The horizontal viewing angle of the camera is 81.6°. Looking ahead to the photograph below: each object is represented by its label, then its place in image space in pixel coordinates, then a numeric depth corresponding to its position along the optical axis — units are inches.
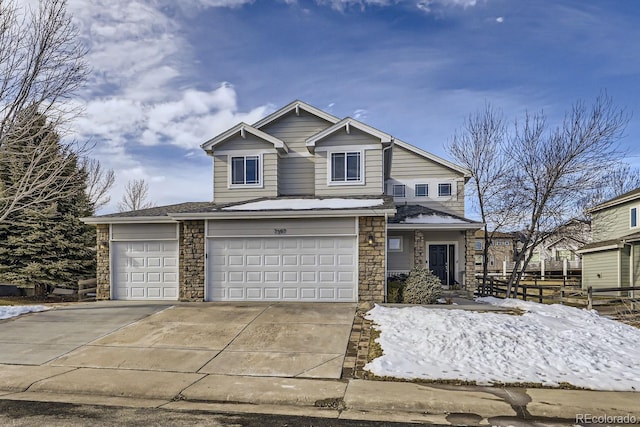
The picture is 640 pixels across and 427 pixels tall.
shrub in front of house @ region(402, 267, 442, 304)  471.2
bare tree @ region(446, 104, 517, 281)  709.9
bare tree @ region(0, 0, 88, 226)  422.6
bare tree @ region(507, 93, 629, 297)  603.2
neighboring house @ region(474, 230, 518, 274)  1823.1
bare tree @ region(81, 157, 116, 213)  1053.8
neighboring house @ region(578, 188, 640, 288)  758.5
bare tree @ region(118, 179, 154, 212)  1327.5
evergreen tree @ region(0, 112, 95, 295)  694.5
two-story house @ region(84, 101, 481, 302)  480.4
